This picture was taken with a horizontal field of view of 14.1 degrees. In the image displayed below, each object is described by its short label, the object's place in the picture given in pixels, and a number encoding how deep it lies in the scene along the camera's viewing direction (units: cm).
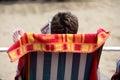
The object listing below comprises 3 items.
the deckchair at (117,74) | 345
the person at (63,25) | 323
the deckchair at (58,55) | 299
